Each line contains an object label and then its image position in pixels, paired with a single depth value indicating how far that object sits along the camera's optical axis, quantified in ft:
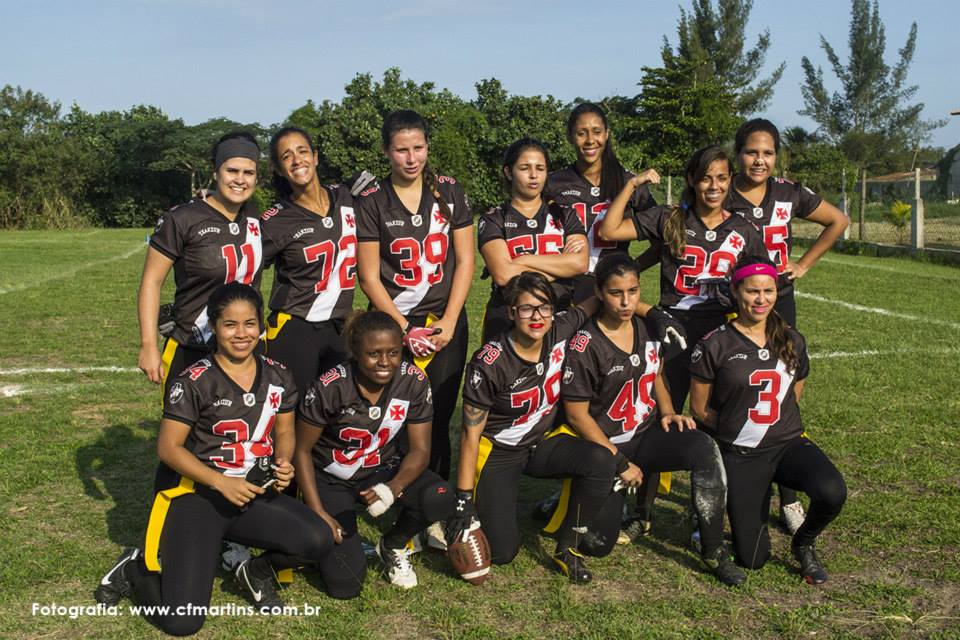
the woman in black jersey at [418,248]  14.43
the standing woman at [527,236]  14.70
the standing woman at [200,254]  13.47
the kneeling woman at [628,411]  13.20
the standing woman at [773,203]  15.12
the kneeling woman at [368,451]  13.01
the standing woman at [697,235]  14.67
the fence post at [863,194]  61.82
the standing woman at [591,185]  15.39
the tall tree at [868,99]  192.34
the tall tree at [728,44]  181.47
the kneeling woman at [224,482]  12.30
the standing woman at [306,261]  14.26
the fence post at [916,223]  56.44
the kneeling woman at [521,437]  13.44
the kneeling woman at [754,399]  13.53
